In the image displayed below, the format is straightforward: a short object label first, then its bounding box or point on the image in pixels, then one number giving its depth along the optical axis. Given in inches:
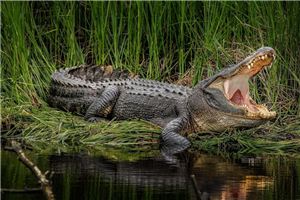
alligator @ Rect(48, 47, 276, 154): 698.8
